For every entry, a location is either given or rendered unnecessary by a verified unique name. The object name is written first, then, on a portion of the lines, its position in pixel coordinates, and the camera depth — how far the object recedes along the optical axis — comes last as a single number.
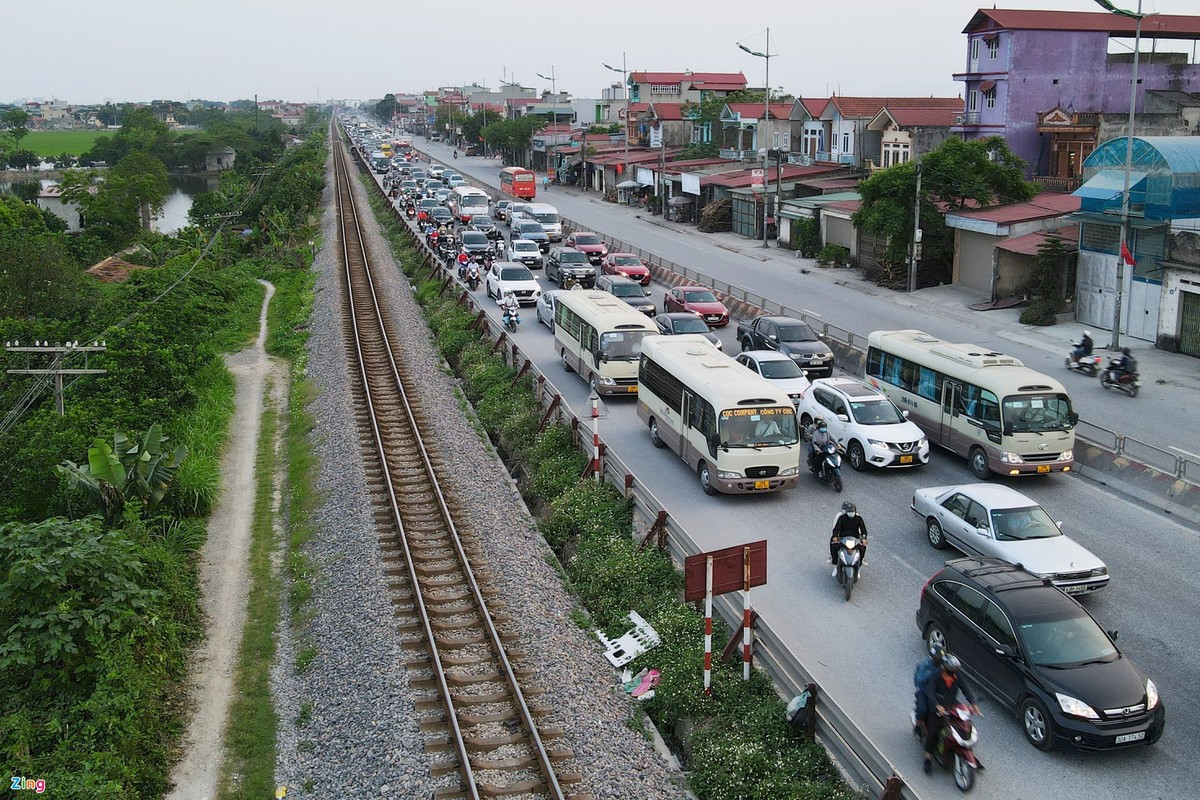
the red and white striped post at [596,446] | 20.36
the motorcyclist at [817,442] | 20.12
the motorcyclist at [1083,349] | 28.14
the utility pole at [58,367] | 21.36
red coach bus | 75.94
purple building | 53.94
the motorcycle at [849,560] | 15.53
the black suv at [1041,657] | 11.41
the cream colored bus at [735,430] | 19.30
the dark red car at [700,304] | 34.41
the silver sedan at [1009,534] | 14.89
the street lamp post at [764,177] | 51.28
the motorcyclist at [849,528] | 15.73
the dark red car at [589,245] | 47.81
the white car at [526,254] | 47.81
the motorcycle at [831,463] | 20.00
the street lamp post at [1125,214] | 28.64
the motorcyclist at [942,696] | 11.14
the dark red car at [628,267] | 42.41
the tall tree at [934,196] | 40.00
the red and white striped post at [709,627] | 13.00
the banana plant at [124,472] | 18.73
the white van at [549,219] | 54.62
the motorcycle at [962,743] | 11.09
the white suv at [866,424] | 20.78
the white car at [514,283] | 39.09
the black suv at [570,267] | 42.28
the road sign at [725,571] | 13.10
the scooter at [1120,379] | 26.19
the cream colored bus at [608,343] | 26.16
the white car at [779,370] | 24.28
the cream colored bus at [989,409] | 19.78
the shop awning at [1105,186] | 31.94
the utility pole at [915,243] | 39.34
